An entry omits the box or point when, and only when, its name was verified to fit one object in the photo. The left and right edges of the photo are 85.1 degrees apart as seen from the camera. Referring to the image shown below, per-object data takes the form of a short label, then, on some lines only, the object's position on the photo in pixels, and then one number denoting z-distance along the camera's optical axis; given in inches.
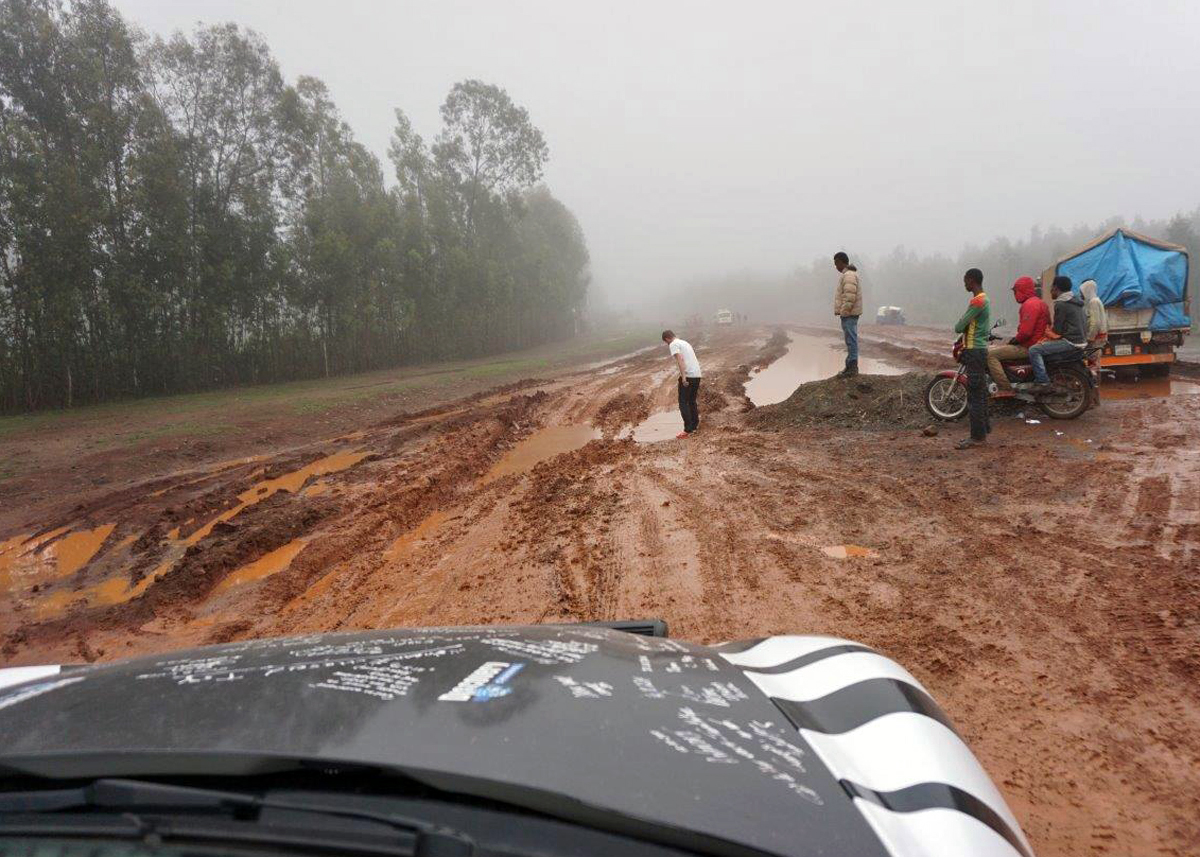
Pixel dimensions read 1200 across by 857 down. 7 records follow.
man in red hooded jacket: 318.3
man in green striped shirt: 286.2
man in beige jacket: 406.3
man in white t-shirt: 371.2
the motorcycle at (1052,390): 320.8
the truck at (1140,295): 434.6
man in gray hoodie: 319.3
